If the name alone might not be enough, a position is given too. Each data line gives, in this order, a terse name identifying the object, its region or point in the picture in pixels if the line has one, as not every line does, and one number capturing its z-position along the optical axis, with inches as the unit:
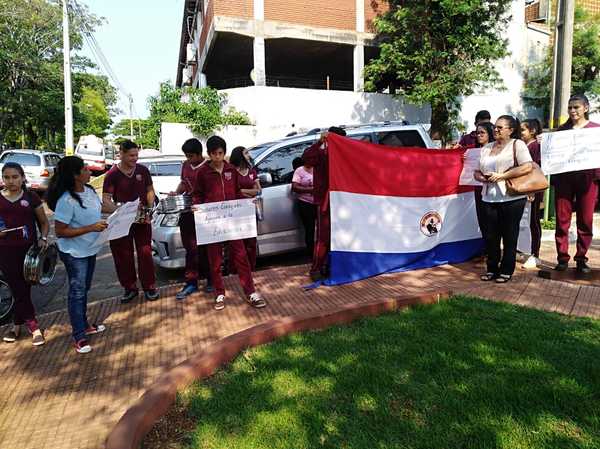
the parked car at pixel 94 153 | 1034.1
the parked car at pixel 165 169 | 414.6
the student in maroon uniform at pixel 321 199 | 211.3
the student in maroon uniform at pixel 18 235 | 166.6
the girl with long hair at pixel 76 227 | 155.6
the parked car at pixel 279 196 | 251.8
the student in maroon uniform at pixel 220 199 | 191.0
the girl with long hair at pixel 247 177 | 211.3
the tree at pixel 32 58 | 1003.3
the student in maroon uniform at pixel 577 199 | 201.5
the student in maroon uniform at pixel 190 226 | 207.5
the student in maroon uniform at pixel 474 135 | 237.1
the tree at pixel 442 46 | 592.1
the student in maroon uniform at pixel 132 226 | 201.0
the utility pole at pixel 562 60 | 292.7
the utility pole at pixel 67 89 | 724.7
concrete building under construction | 708.0
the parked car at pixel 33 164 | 618.8
